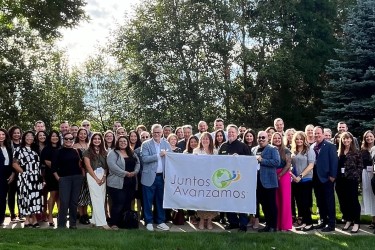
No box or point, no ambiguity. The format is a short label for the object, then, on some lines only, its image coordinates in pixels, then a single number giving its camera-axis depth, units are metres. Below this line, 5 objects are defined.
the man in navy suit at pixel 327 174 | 9.59
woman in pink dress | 9.66
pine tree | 18.33
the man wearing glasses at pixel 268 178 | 9.34
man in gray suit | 9.84
